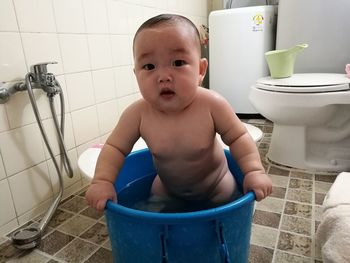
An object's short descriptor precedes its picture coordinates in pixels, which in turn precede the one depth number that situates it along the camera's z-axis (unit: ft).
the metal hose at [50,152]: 2.53
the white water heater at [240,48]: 5.55
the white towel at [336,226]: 1.76
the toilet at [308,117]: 3.34
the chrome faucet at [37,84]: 2.49
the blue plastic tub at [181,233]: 1.35
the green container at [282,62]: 4.11
